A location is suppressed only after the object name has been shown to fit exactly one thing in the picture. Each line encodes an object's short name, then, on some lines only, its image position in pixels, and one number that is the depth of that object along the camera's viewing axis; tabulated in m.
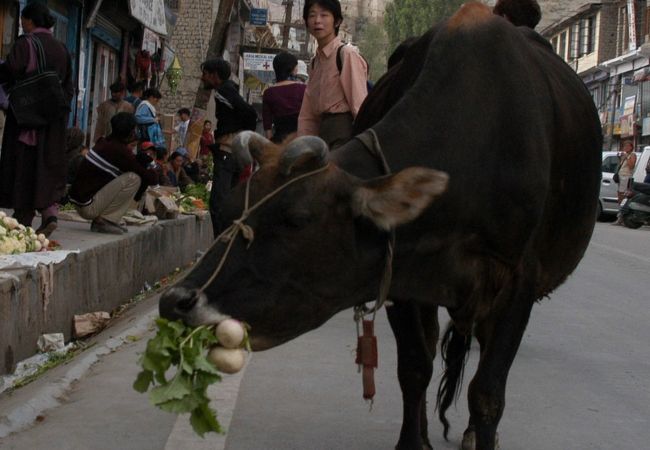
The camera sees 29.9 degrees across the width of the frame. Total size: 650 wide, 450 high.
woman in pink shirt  7.13
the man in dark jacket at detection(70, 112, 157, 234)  11.37
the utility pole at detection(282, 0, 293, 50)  43.12
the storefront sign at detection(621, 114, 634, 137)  48.16
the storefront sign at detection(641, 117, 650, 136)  45.50
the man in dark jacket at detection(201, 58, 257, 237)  10.58
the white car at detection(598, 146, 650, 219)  28.42
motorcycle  26.48
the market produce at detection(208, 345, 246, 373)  3.62
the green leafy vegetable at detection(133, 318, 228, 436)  3.58
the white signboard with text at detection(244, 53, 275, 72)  35.28
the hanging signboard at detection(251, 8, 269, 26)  40.47
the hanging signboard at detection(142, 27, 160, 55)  24.53
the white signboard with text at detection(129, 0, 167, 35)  18.72
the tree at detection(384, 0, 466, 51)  79.81
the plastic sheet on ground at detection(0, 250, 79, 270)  7.55
